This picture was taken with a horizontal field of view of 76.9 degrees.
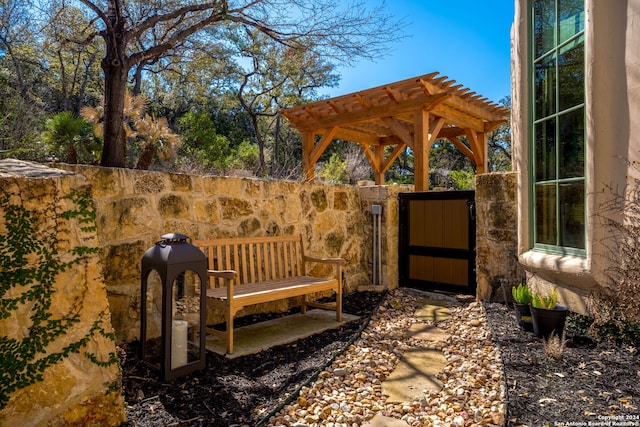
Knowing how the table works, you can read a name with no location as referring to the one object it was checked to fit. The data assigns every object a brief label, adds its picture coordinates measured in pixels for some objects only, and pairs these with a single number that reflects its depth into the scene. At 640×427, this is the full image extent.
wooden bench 3.33
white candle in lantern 2.75
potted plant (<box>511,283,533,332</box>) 3.61
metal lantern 2.68
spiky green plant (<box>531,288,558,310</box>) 3.31
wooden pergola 6.82
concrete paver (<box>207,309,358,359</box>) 3.38
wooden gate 5.43
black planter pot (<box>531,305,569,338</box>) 3.23
